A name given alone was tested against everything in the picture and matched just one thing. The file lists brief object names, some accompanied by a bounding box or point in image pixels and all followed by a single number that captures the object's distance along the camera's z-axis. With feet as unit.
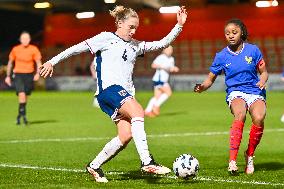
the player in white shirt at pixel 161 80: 84.02
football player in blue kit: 36.68
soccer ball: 33.19
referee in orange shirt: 71.26
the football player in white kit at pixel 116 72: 33.60
